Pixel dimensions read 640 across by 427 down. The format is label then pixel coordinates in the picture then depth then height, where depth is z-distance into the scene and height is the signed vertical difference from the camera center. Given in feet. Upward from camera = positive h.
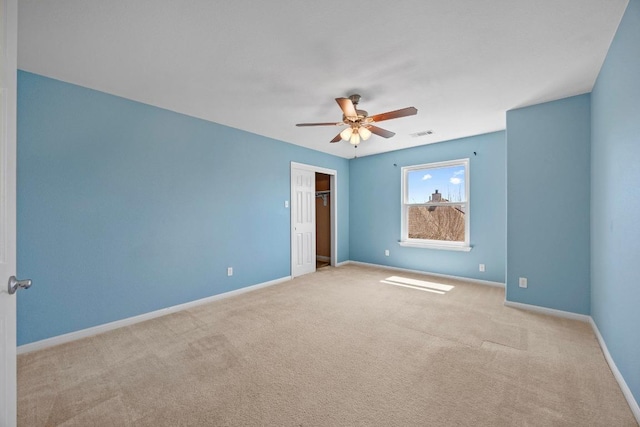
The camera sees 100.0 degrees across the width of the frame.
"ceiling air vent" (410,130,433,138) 14.16 +4.17
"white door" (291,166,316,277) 16.43 -0.71
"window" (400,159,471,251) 15.81 +0.31
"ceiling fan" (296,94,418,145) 8.63 +3.22
